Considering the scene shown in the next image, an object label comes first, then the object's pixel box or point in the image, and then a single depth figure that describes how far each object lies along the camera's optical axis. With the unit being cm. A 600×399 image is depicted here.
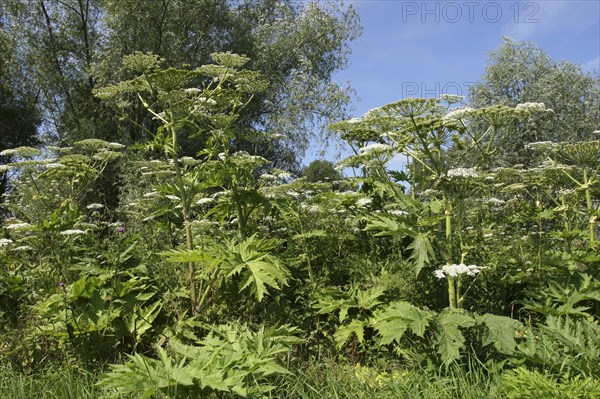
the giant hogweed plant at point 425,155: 376
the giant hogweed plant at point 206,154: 401
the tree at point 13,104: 1680
